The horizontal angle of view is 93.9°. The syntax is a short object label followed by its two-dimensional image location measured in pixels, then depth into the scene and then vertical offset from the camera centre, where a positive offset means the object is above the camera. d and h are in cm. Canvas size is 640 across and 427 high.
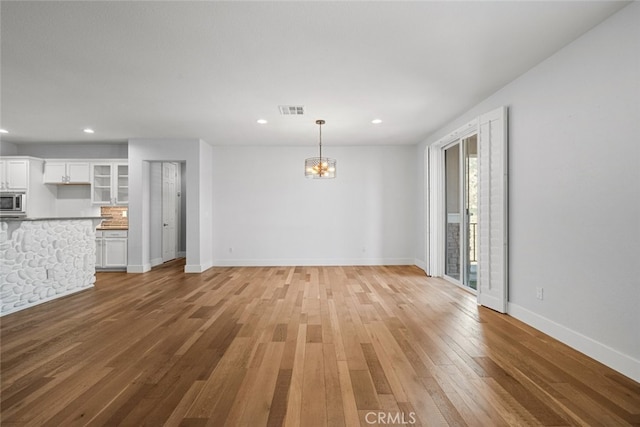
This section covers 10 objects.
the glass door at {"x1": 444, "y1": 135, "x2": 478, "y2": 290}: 486 +5
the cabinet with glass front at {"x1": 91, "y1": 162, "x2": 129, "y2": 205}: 660 +72
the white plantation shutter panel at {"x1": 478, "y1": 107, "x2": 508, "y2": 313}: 368 +6
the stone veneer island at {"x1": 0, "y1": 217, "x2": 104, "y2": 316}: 372 -61
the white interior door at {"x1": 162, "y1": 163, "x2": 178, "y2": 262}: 775 +13
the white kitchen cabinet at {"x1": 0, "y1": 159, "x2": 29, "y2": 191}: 634 +88
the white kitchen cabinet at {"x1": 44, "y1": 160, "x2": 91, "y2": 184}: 662 +96
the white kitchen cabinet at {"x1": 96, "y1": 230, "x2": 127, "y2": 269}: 636 -71
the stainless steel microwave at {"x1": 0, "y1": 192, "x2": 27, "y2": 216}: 620 +24
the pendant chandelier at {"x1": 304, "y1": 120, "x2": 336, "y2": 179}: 458 +74
